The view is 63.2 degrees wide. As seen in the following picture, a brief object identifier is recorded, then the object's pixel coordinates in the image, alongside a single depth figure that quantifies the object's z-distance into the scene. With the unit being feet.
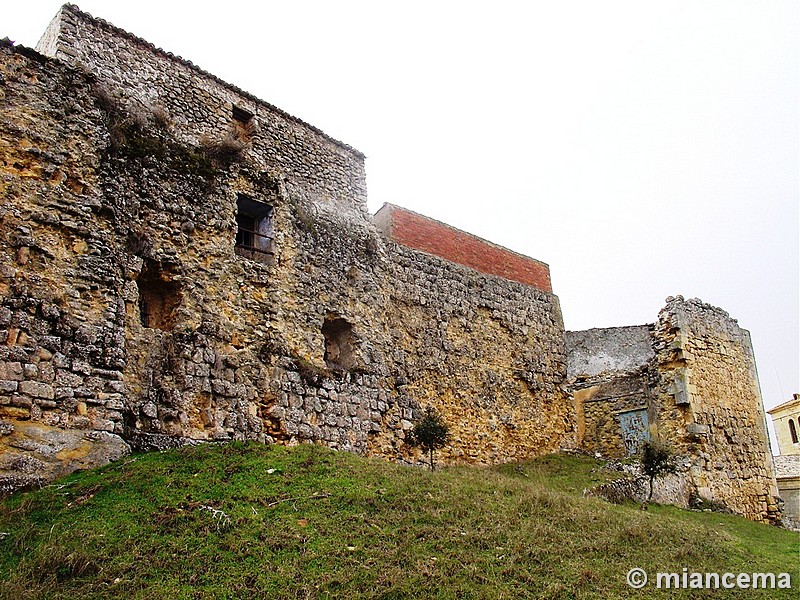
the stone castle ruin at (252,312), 27.81
